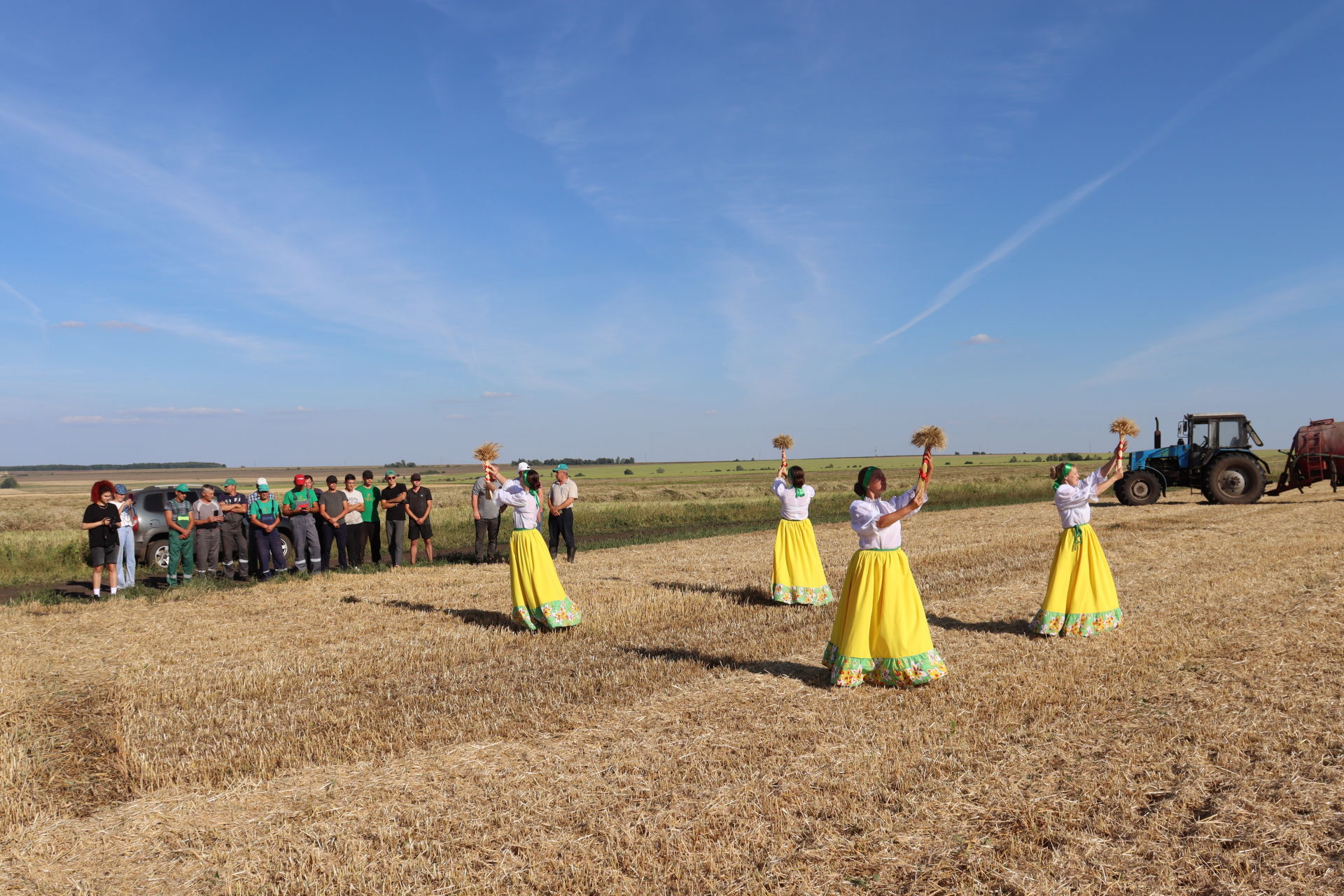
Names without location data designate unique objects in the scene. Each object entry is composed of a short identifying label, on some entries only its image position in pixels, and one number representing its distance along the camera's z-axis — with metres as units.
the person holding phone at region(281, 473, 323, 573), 15.87
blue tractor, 25.58
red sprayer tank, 25.55
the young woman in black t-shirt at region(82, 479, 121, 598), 13.93
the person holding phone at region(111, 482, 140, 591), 14.54
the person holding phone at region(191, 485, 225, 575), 15.20
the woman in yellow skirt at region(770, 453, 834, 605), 11.63
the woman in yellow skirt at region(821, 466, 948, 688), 7.38
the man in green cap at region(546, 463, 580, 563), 14.84
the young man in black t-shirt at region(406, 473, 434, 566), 17.33
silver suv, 17.12
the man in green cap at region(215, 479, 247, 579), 15.83
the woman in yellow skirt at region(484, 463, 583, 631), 10.33
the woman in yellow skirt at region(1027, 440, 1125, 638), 9.31
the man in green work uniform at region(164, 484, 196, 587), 14.70
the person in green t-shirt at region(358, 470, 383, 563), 17.45
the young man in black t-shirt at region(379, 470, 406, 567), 17.16
